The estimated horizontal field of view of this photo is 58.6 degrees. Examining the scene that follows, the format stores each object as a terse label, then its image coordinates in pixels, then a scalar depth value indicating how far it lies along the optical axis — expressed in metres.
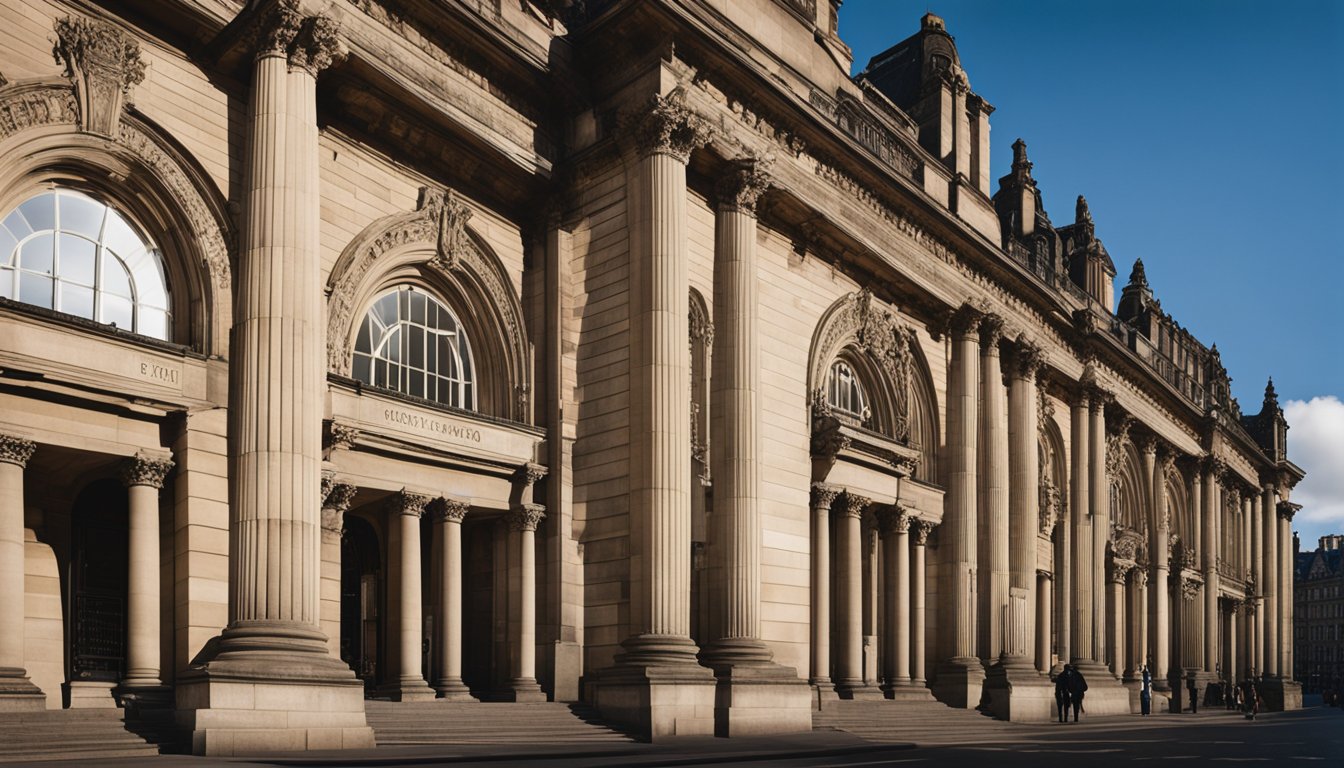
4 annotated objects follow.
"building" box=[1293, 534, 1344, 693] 163.38
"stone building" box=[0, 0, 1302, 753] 18.58
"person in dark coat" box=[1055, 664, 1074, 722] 35.88
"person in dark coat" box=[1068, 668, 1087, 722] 36.19
